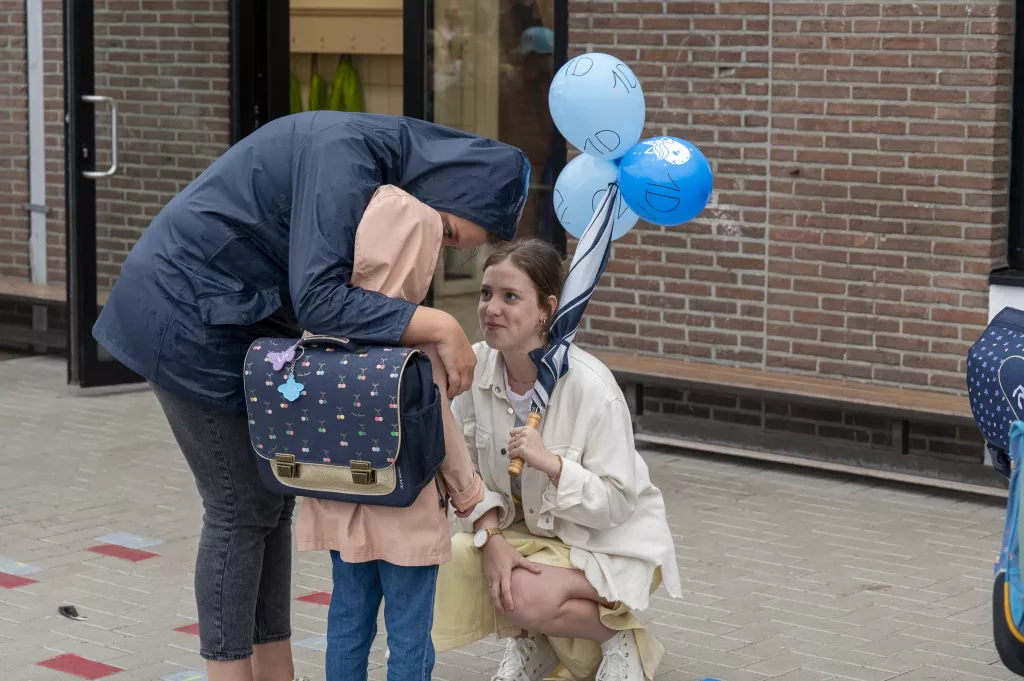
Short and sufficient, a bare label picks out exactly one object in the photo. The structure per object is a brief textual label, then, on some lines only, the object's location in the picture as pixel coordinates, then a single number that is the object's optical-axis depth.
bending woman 5.19
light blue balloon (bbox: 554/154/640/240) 7.17
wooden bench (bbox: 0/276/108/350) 15.59
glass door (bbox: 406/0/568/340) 13.43
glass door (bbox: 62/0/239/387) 14.06
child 5.17
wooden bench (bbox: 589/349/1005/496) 10.81
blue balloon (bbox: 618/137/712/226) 6.76
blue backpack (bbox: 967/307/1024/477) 5.35
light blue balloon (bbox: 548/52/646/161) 6.98
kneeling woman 6.47
